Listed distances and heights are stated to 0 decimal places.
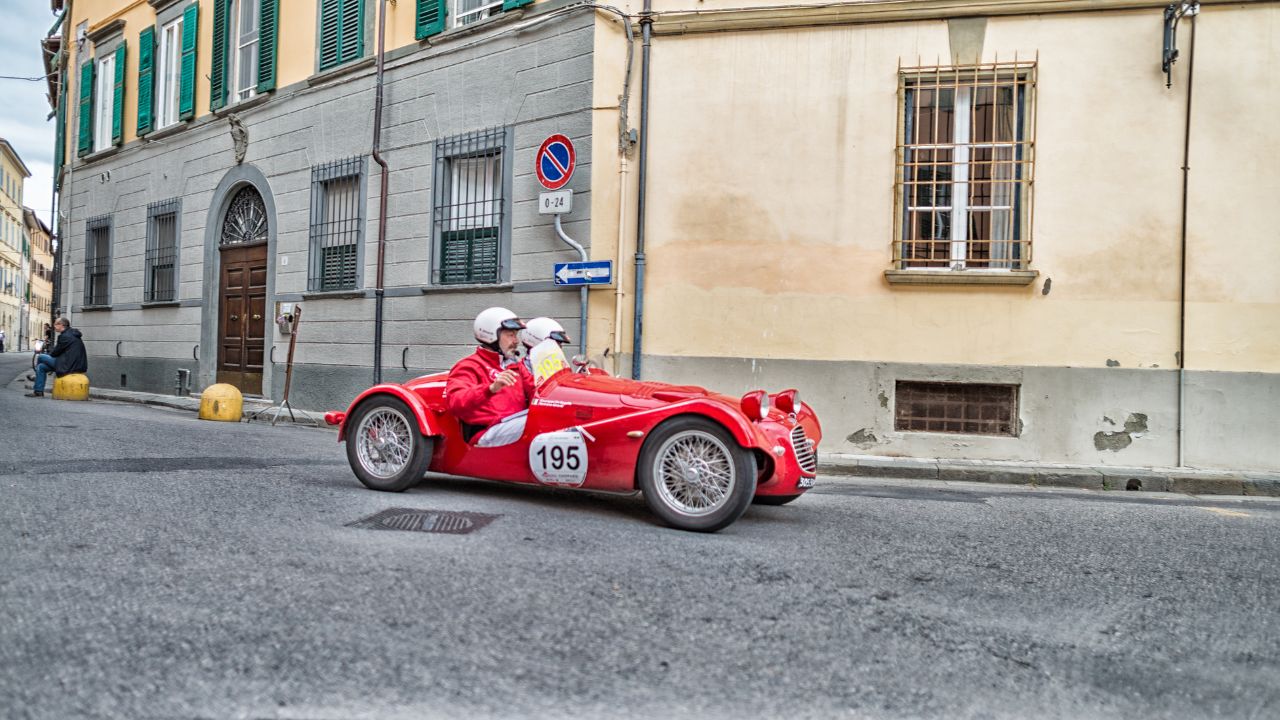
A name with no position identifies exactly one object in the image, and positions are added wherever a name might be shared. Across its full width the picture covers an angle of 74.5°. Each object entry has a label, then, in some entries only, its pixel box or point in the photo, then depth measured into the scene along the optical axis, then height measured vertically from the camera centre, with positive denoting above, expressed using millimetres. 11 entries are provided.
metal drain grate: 4289 -865
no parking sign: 9680 +2322
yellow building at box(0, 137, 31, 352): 61344 +7693
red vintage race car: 4496 -471
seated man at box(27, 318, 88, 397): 15027 -184
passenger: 5768 +203
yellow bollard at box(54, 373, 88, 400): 14383 -662
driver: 5180 -153
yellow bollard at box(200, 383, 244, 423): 11273 -699
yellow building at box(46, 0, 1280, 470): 8508 +1824
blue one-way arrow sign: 9414 +1026
